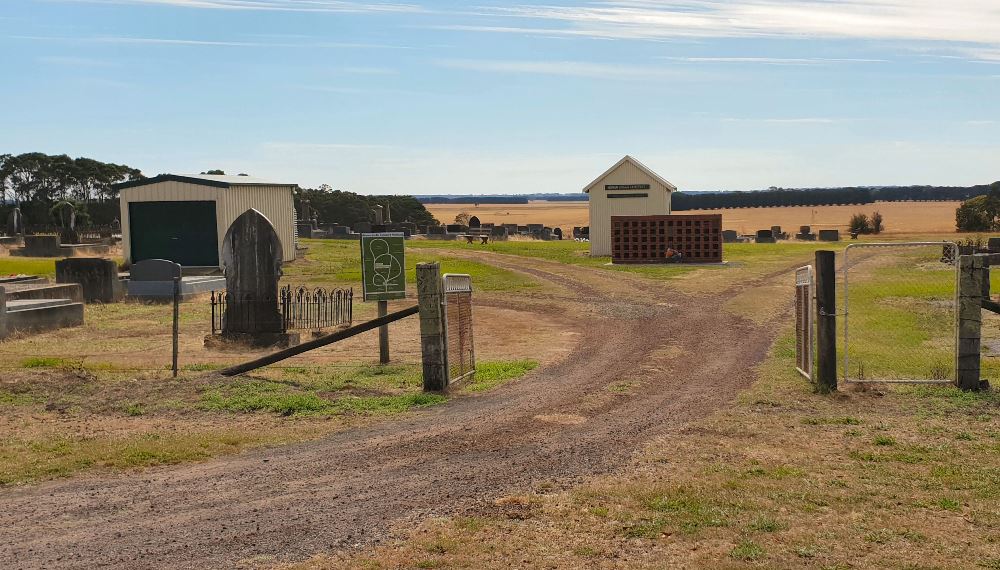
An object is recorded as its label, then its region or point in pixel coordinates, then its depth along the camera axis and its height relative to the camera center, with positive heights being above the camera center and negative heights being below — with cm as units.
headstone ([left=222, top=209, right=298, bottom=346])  1955 -88
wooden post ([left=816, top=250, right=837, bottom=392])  1277 -141
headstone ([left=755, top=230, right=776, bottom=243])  6284 -110
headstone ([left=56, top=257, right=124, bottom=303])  2753 -108
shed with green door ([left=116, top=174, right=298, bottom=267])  3759 +77
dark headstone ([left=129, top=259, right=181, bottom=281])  2883 -99
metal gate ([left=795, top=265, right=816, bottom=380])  1357 -151
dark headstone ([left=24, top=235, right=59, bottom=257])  4550 -29
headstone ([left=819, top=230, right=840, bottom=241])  6406 -112
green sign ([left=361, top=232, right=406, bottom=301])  1745 -72
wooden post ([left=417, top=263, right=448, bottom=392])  1365 -141
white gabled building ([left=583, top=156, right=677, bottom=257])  4469 +132
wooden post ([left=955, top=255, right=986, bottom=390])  1272 -144
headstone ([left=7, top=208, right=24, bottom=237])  5654 +103
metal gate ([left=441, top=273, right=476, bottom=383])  1407 -147
